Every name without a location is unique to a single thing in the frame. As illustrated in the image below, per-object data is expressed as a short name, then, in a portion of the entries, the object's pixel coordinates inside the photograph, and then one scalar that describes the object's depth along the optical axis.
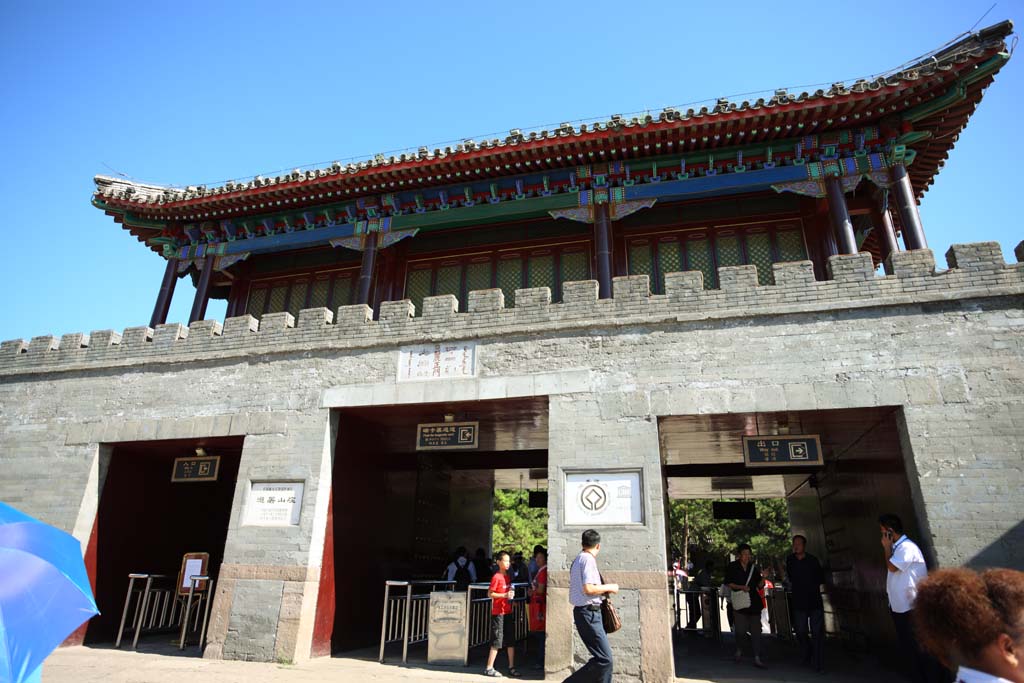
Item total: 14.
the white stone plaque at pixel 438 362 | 9.00
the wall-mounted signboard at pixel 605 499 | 7.63
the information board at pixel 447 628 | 8.13
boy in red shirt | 7.65
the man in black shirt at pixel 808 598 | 8.37
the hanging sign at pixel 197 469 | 10.48
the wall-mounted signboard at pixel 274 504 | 8.80
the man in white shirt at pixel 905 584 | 5.86
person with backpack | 10.23
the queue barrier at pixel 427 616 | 8.57
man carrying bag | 5.04
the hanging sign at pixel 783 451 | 8.05
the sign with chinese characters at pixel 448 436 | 9.23
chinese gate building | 7.53
